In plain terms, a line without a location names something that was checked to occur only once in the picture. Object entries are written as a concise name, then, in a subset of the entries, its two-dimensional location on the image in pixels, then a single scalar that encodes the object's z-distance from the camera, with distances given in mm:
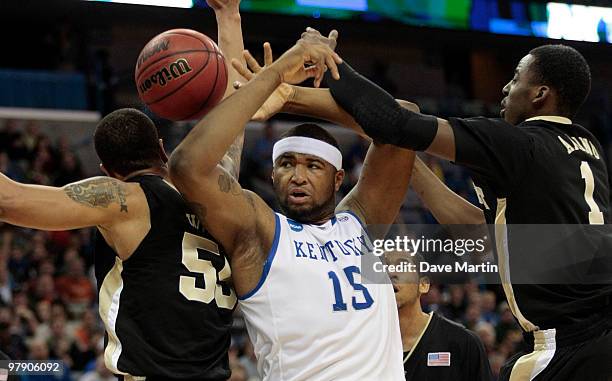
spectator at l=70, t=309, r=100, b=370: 19237
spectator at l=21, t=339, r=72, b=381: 18383
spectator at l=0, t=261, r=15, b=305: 20138
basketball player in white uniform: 7715
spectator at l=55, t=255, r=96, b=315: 21584
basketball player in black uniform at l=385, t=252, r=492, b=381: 11040
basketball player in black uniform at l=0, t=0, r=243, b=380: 7431
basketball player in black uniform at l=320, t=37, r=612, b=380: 7579
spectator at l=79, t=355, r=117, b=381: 18491
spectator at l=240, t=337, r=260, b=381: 20440
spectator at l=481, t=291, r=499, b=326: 23837
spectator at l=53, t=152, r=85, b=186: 25033
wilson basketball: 8197
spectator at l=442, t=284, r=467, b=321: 23591
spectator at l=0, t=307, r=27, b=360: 18149
